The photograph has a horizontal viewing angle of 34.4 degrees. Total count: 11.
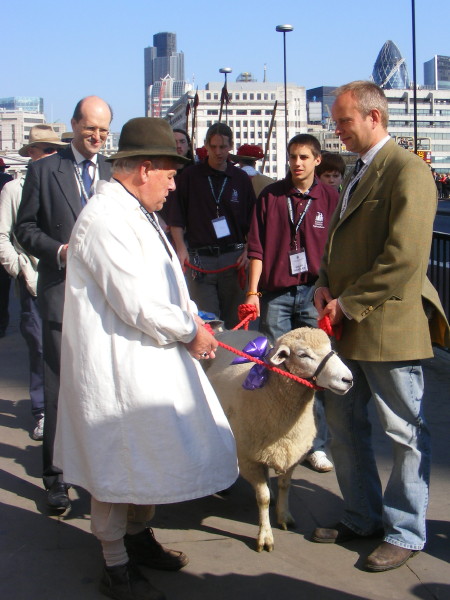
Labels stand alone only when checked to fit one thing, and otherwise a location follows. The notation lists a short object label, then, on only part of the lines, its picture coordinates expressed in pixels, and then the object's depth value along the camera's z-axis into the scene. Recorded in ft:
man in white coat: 9.98
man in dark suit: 14.33
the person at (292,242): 16.31
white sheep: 12.79
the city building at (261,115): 526.98
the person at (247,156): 32.48
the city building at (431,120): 538.47
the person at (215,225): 19.86
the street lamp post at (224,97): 44.04
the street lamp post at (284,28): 115.28
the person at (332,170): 22.06
